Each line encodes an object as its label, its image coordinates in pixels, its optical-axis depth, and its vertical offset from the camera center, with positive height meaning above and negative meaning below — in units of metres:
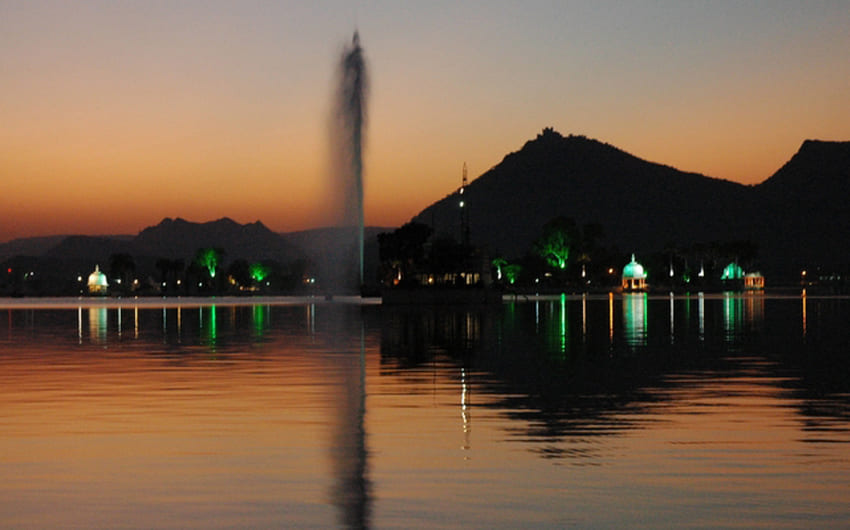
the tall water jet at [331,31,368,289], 116.50 +14.74
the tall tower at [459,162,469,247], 160.81 +6.97
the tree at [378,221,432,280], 178.50 +5.33
